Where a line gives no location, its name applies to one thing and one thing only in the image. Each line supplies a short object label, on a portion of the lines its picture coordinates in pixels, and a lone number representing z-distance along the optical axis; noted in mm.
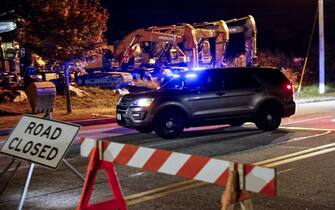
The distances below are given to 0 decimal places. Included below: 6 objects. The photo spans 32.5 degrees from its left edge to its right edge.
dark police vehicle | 13695
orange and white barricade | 4574
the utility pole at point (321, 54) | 28312
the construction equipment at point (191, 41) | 29500
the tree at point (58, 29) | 20625
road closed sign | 6578
